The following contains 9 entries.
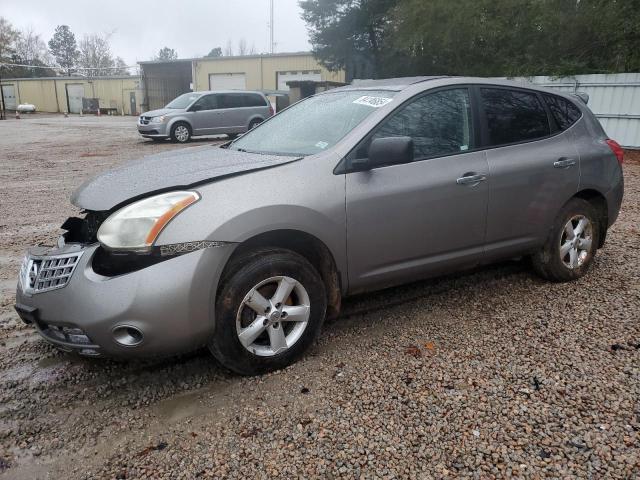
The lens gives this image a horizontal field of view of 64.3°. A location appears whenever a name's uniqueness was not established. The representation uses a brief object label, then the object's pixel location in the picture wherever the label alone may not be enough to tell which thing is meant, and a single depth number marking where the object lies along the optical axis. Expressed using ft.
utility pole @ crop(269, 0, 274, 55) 169.68
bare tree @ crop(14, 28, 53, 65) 215.51
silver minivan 54.49
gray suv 8.23
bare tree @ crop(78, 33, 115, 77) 220.84
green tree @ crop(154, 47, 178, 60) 290.15
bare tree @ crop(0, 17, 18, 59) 182.50
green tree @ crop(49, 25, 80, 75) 282.44
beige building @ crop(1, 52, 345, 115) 112.06
